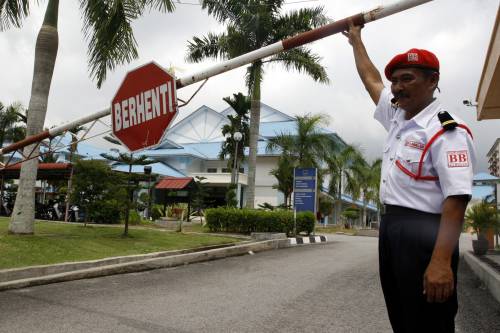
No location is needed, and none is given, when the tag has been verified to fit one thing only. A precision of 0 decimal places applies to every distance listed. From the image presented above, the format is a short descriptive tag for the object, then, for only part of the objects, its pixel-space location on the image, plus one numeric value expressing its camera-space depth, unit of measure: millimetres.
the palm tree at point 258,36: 18938
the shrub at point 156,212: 26094
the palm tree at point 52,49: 9602
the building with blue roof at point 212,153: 38556
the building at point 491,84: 7152
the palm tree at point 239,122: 31156
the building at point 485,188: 14070
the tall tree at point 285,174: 26609
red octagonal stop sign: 4895
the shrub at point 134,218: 20547
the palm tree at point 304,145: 25484
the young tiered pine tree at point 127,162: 12190
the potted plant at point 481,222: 11835
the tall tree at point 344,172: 35594
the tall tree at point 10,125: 31516
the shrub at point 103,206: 12898
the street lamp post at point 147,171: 17656
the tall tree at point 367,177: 39750
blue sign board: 19250
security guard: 1941
